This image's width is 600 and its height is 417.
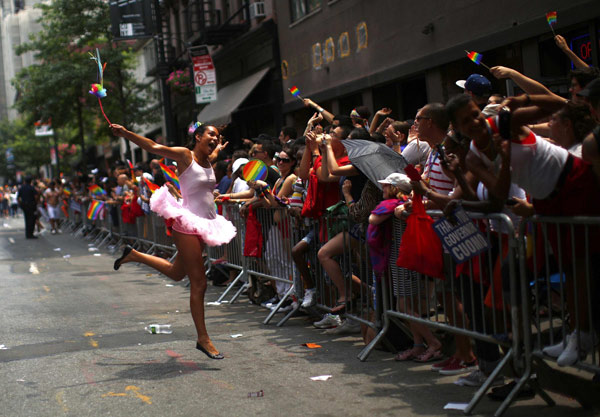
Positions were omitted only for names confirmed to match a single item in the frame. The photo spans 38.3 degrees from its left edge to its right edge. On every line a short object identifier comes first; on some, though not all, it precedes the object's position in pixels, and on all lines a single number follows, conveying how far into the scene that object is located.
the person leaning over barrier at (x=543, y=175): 5.07
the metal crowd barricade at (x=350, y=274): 7.68
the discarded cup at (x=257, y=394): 6.21
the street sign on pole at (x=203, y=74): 22.70
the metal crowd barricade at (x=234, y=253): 11.35
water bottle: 9.10
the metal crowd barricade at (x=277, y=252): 9.53
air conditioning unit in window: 24.25
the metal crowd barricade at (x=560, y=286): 4.96
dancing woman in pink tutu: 7.68
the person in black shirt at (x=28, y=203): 29.77
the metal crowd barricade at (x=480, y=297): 5.45
